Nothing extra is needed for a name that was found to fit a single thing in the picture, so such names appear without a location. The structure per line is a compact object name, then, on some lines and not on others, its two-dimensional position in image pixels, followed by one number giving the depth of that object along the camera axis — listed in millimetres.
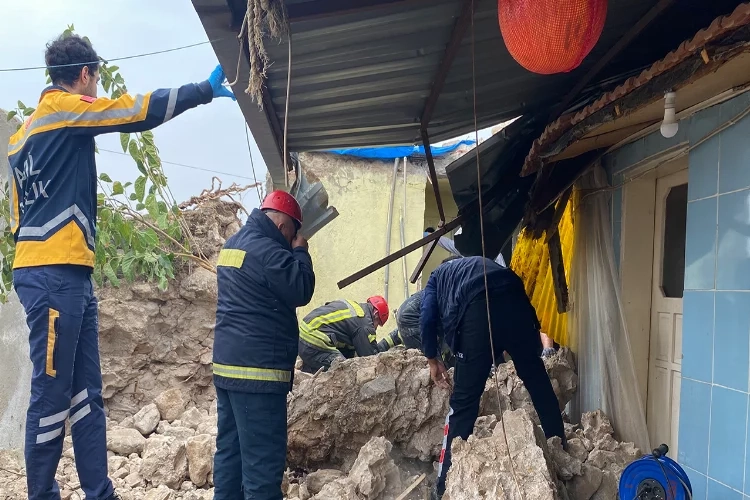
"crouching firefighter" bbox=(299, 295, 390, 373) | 5750
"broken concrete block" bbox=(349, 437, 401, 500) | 3375
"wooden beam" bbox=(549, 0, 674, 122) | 2482
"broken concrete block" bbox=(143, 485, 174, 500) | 3613
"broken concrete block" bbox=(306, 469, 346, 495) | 3855
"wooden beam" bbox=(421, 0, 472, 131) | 2502
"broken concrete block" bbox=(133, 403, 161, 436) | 4684
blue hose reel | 2398
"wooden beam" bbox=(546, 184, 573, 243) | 4441
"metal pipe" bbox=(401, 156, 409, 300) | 8359
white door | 3668
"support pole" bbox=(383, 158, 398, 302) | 8344
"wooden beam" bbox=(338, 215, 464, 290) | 4141
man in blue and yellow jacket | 2727
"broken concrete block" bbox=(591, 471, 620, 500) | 3121
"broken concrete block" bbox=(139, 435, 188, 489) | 3910
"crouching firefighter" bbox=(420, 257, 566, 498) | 3584
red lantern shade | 1948
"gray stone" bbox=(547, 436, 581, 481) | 3143
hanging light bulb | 2502
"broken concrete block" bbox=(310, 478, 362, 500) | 3352
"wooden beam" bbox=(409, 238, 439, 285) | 4846
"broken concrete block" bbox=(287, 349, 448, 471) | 4211
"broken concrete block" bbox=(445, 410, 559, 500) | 2621
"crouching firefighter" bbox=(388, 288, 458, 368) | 5836
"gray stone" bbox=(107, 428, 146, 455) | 4309
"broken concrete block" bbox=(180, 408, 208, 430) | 4836
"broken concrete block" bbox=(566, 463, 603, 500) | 3100
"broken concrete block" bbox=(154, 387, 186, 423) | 5051
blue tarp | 8180
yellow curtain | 4734
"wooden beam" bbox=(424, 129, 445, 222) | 3917
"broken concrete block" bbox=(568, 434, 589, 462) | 3473
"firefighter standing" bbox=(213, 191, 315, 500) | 3047
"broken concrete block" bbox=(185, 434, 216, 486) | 3928
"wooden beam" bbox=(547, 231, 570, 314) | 4578
